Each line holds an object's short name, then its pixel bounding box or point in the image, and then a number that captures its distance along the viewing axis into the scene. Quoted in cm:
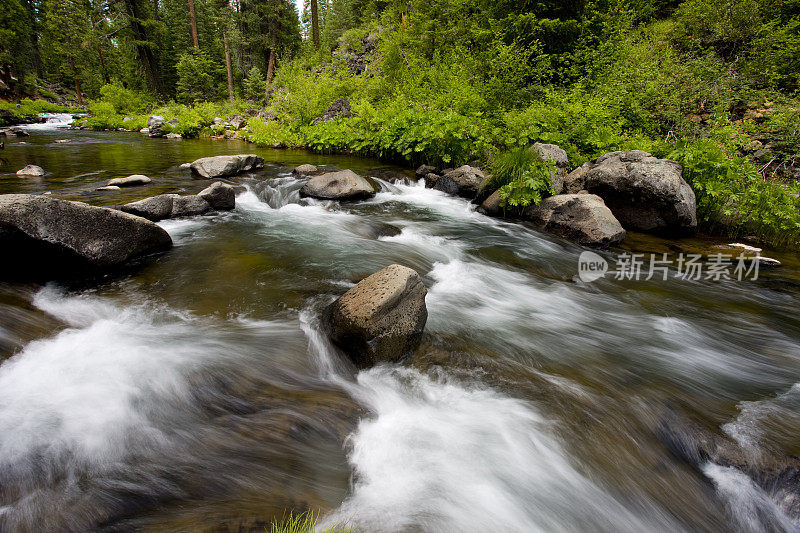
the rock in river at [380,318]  301
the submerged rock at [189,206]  639
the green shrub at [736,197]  614
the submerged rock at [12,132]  1558
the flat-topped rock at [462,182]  891
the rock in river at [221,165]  924
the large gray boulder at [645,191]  638
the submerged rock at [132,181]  759
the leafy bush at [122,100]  2819
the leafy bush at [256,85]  2805
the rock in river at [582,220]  633
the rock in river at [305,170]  998
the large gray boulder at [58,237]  353
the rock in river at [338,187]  827
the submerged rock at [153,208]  597
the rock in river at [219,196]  695
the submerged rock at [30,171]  813
